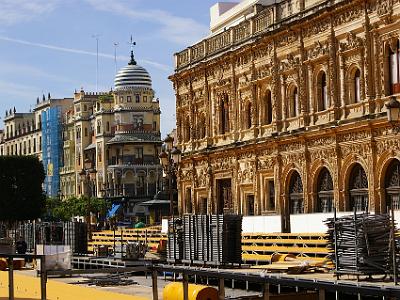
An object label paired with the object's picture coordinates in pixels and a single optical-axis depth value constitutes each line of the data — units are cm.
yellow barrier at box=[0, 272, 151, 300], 2264
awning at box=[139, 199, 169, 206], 8138
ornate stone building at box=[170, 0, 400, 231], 3741
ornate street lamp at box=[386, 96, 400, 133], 2272
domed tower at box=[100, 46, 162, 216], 10175
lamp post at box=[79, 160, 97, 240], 5473
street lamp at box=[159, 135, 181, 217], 3684
